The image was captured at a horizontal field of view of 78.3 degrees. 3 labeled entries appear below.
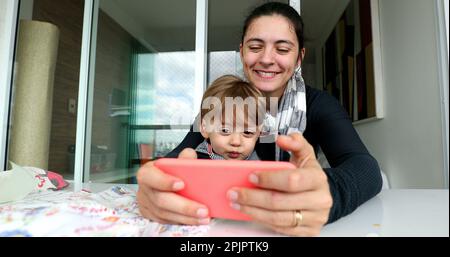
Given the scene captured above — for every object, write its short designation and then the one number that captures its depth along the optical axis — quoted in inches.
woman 13.7
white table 15.3
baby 30.7
